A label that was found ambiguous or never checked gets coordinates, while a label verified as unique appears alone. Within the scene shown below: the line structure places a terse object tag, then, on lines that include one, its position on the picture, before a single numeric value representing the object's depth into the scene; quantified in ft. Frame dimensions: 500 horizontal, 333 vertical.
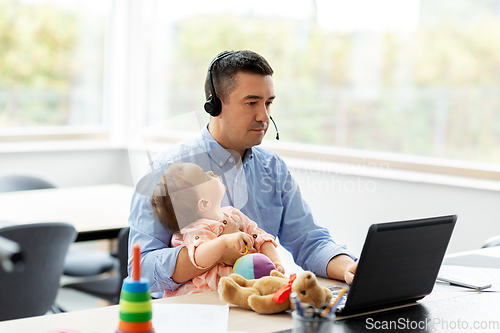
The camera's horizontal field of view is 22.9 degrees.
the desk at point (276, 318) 8.36
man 9.51
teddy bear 8.49
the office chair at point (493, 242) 11.63
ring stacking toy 7.74
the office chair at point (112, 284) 12.42
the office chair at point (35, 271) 11.28
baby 9.24
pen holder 7.83
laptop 8.41
